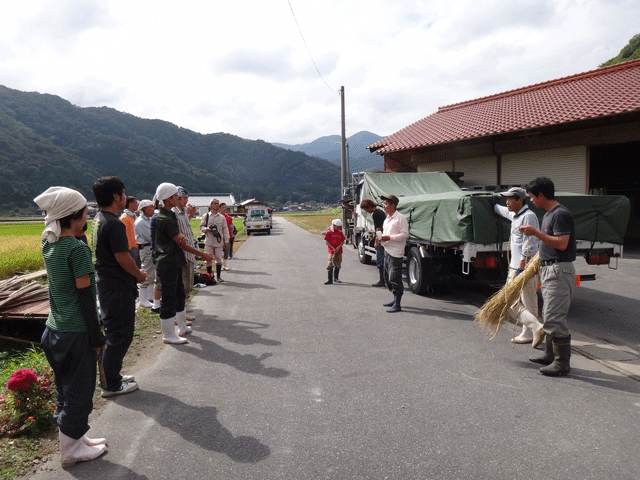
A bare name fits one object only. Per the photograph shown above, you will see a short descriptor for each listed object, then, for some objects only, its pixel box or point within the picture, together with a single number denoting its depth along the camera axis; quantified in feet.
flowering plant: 11.71
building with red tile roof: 50.96
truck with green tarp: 23.61
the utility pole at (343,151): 86.21
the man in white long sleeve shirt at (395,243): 23.79
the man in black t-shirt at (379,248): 31.65
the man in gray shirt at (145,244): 25.30
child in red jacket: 32.65
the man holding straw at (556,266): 14.34
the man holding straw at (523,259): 17.47
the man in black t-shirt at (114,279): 13.05
